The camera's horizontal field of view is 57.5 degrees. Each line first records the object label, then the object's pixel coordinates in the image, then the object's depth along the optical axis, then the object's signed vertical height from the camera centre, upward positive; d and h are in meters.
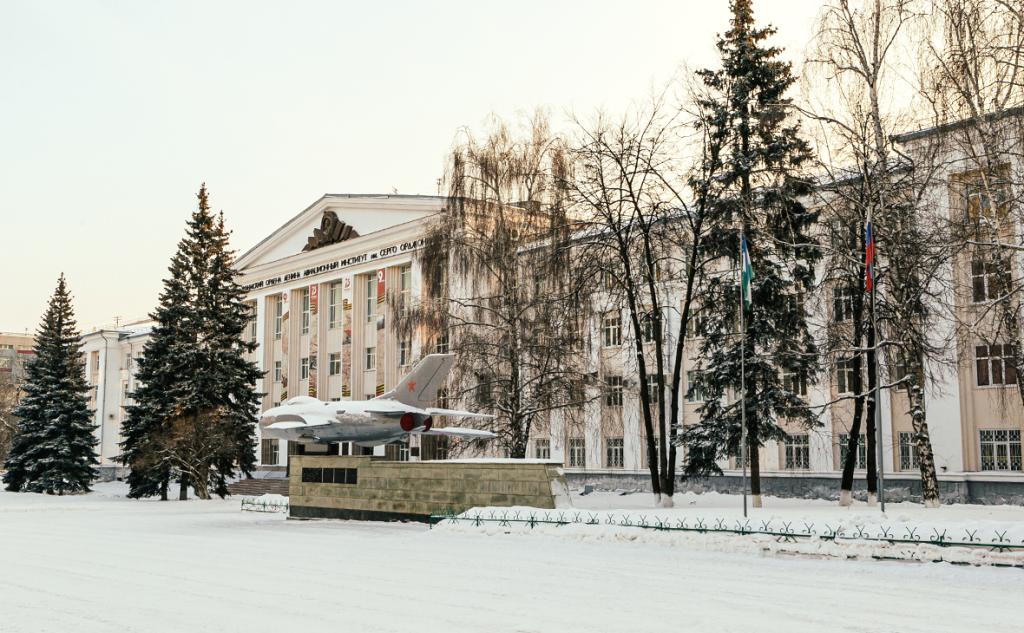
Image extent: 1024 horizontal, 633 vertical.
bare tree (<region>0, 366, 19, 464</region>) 82.51 +2.84
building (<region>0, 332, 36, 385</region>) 137.61 +14.04
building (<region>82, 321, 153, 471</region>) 75.88 +5.16
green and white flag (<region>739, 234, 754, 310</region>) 20.03 +3.30
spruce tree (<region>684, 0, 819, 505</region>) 25.09 +4.98
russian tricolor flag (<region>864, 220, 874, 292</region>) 19.50 +3.68
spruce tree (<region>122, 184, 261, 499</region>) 39.66 +2.26
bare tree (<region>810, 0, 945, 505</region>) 22.06 +5.59
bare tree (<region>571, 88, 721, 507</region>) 26.16 +6.00
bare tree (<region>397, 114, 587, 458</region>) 28.56 +4.83
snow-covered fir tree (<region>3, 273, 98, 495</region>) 44.50 +0.73
